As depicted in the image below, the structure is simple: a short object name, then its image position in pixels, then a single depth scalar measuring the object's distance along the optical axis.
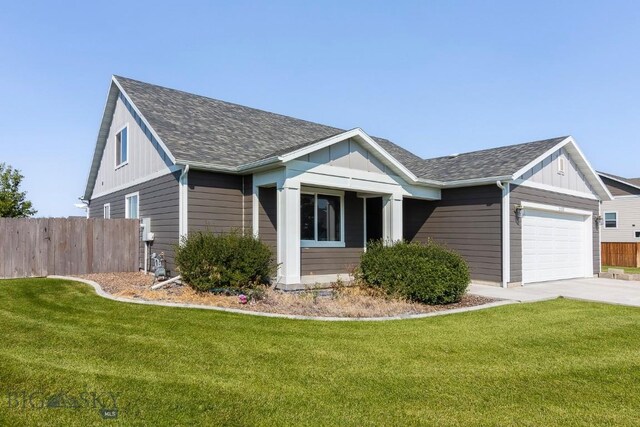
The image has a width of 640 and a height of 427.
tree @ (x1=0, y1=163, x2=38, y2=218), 26.73
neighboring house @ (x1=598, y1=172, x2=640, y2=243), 26.70
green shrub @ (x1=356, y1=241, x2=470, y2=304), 8.94
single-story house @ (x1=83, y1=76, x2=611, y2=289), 10.48
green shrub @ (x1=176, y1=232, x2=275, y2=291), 8.80
